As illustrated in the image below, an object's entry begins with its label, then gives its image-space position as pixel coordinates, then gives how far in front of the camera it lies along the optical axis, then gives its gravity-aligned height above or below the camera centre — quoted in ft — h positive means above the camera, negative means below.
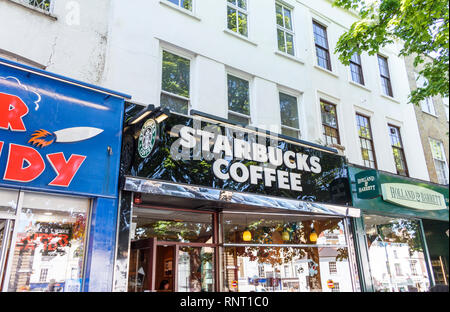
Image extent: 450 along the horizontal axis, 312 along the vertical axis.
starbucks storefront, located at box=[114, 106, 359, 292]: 22.74 +4.99
